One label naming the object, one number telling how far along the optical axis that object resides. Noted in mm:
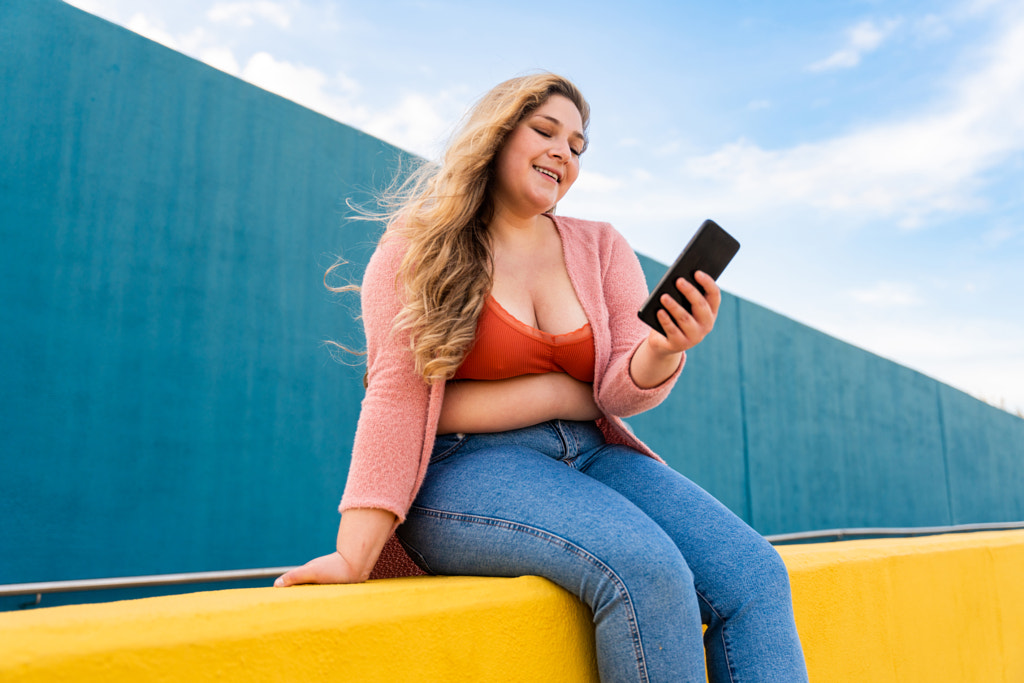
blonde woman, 1081
